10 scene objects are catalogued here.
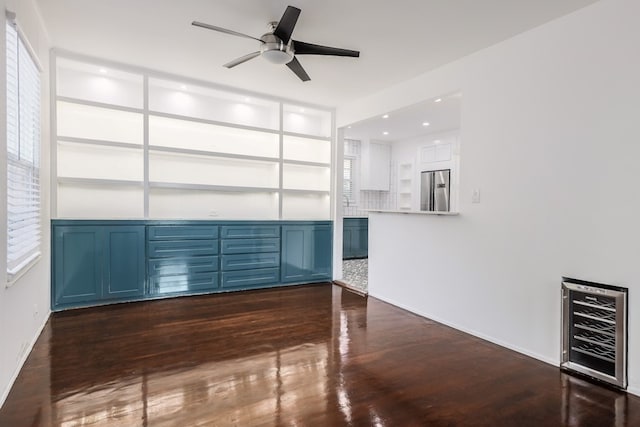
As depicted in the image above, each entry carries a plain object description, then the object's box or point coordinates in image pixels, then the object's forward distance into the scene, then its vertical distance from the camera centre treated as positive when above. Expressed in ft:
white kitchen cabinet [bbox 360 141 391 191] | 26.30 +3.33
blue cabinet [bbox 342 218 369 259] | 25.29 -2.11
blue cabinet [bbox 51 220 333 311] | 12.28 -2.05
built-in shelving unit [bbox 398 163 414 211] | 26.25 +1.81
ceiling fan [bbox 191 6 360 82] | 8.95 +4.37
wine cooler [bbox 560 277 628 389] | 7.46 -2.69
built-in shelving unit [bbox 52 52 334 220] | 12.94 +2.49
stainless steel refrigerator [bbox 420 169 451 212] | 23.15 +1.37
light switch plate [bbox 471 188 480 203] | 10.63 +0.44
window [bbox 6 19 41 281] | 7.22 +1.20
